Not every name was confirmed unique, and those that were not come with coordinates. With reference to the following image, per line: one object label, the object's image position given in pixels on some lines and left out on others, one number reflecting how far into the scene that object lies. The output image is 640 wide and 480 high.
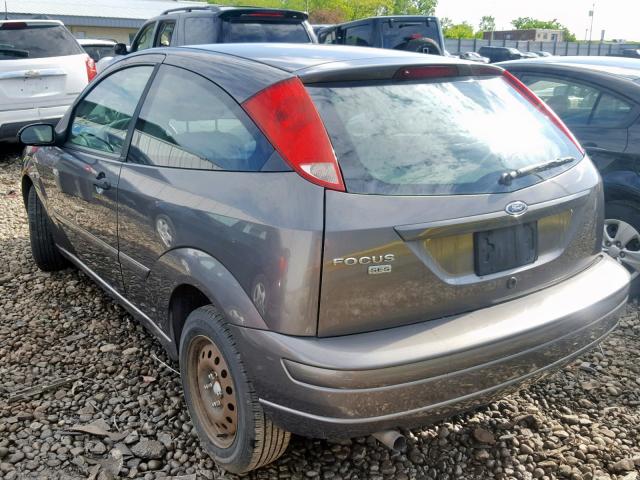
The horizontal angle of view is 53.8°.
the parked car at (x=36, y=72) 8.14
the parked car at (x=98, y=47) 15.27
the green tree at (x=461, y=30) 99.82
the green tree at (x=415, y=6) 84.69
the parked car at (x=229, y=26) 7.89
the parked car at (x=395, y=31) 11.44
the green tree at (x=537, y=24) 120.88
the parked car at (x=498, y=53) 25.75
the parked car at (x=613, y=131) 4.37
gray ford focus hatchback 2.12
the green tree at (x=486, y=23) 118.81
